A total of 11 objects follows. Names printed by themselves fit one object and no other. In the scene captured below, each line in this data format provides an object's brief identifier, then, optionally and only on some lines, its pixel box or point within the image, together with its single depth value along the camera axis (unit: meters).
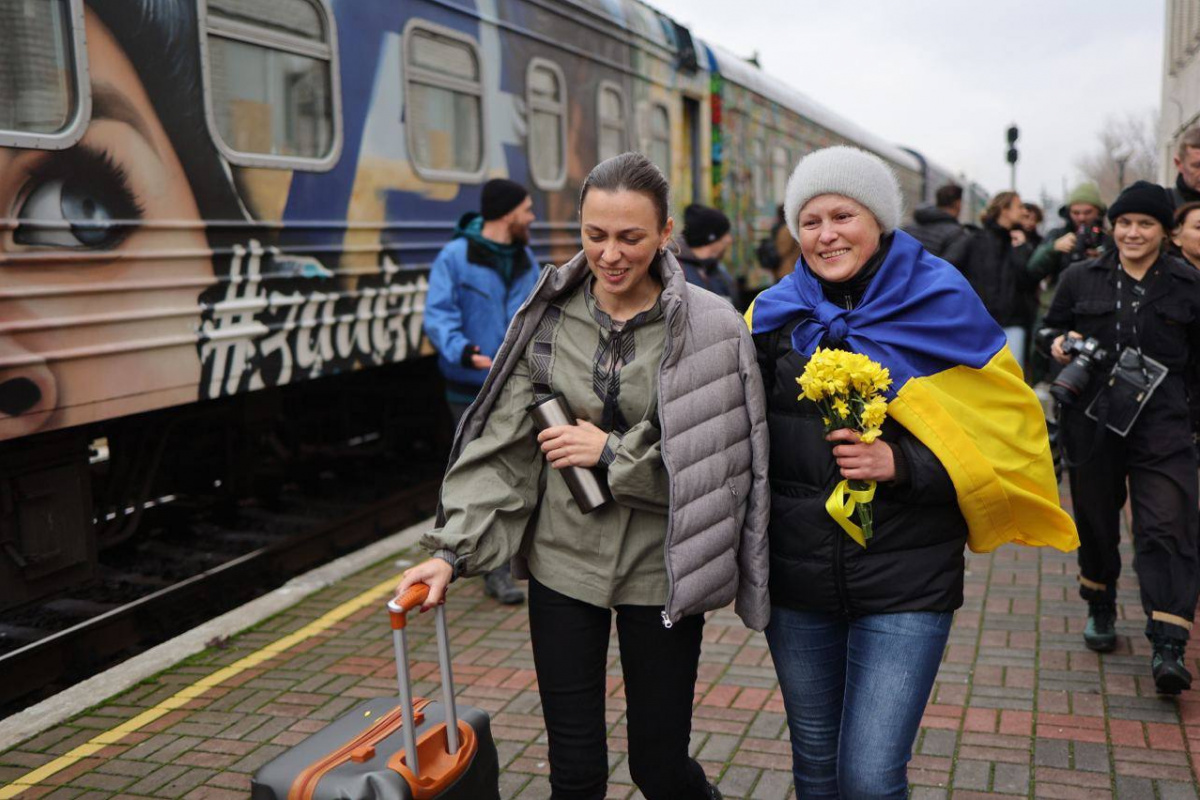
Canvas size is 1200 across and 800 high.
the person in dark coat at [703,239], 6.04
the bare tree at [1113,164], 54.50
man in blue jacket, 5.29
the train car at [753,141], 12.60
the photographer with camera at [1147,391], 4.12
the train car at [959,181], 27.55
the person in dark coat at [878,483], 2.36
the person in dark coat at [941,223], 7.89
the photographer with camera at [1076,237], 6.14
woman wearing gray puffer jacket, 2.41
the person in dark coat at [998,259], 8.09
